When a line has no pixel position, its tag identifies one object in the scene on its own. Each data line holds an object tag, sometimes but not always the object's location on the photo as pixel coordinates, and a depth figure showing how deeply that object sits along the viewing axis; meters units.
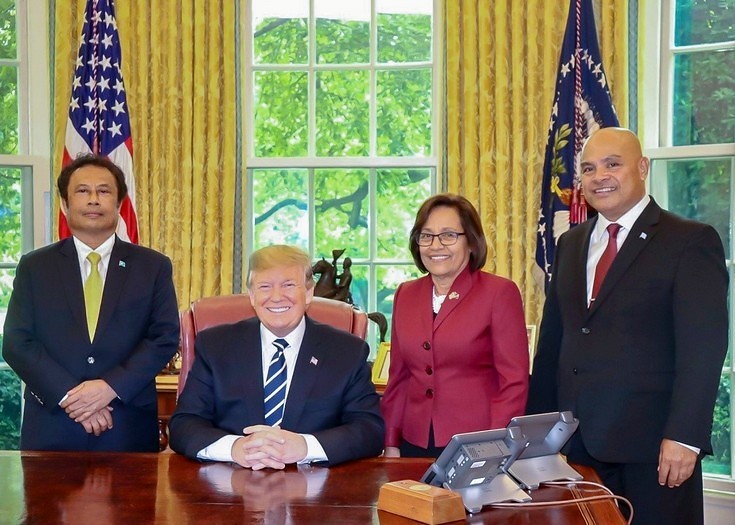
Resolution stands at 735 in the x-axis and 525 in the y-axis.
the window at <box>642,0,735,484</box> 4.68
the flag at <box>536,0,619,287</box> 4.43
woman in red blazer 2.85
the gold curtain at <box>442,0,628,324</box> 4.72
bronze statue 4.62
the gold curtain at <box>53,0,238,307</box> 4.97
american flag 4.78
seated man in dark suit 2.62
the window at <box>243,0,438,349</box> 5.15
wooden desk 1.97
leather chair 3.08
